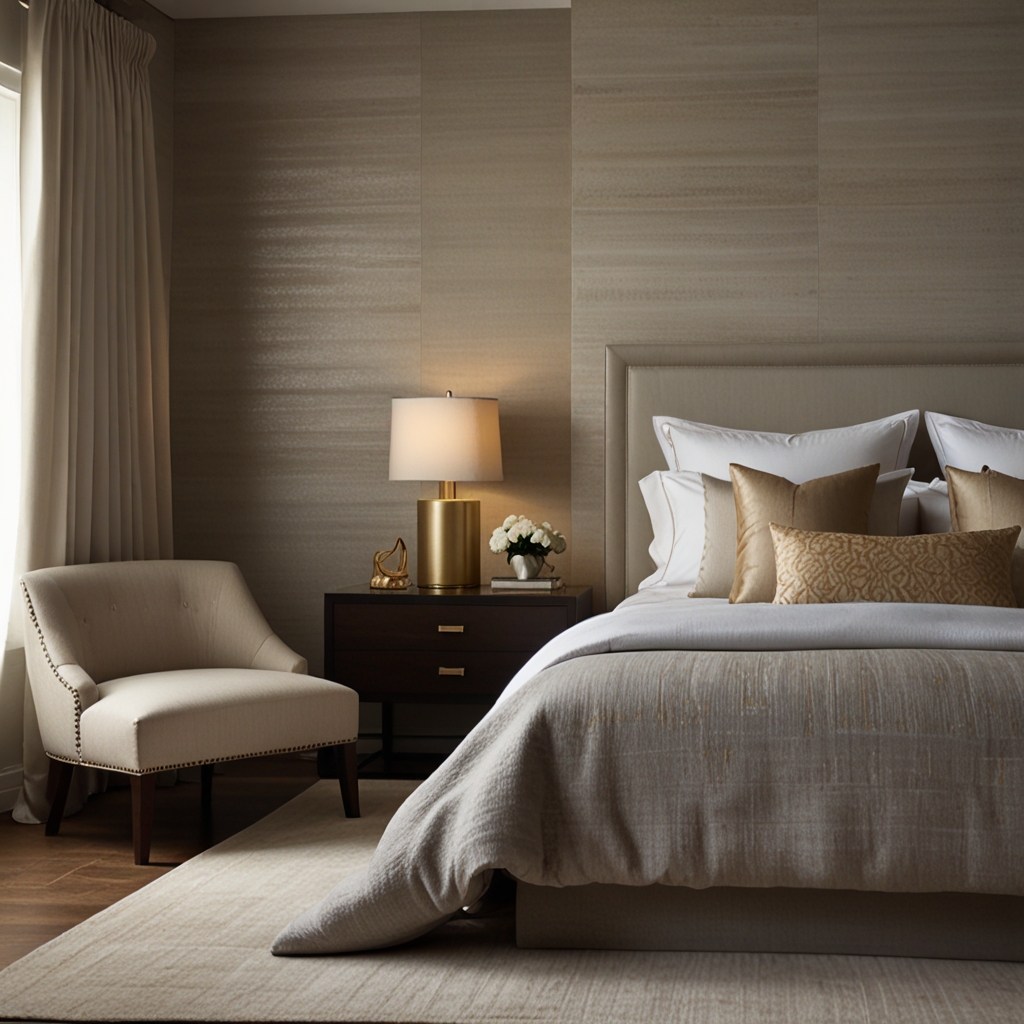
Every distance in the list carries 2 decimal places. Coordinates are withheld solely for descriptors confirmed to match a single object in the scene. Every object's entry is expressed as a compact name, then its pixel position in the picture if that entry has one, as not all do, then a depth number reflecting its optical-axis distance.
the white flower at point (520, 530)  3.88
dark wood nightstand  3.72
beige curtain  3.45
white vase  3.88
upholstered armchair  2.94
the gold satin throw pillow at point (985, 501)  3.06
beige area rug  1.91
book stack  3.83
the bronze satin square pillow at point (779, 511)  3.06
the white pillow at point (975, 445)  3.48
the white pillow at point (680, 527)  3.54
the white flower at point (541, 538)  3.86
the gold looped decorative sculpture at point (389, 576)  3.91
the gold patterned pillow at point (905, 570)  2.73
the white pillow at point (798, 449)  3.57
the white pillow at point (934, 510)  3.42
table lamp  3.86
